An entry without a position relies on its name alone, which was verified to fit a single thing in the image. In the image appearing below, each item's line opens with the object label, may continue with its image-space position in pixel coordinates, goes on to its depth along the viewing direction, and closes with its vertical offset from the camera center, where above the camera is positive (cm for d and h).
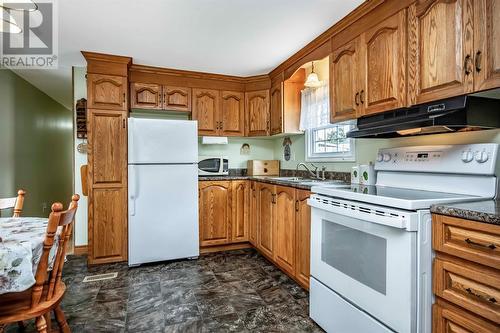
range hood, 144 +26
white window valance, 296 +62
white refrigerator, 302 -28
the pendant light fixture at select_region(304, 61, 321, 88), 269 +79
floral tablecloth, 122 -42
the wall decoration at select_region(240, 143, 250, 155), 411 +22
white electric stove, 127 -38
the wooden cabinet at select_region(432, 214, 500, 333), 104 -45
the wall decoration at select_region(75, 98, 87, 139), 337 +56
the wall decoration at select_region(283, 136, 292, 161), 376 +21
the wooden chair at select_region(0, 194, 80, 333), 131 -66
